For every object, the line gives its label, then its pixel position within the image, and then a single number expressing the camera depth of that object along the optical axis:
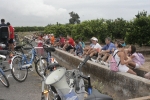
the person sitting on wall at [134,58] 4.38
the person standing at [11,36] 7.74
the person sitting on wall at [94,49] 6.65
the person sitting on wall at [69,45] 9.16
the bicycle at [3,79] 4.18
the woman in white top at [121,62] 3.81
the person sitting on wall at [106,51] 6.00
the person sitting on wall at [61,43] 11.36
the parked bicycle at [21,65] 4.62
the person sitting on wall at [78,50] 7.67
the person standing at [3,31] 7.25
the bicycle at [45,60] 4.76
